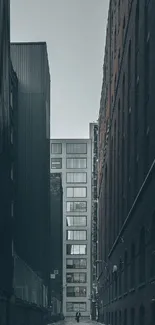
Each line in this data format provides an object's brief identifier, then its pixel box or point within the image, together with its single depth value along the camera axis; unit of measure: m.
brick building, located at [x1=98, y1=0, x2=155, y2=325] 34.06
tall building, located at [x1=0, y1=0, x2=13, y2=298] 43.62
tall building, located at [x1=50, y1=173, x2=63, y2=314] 177.62
